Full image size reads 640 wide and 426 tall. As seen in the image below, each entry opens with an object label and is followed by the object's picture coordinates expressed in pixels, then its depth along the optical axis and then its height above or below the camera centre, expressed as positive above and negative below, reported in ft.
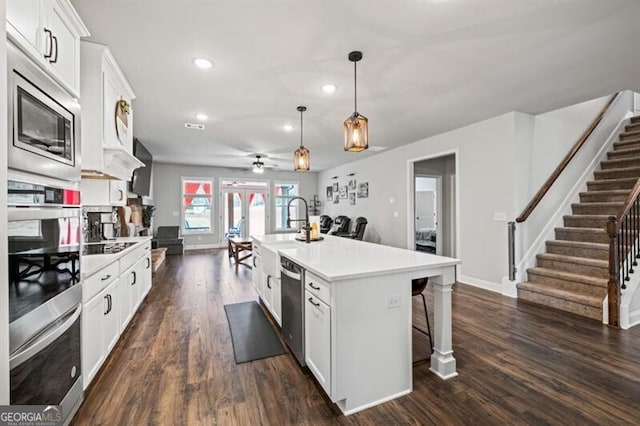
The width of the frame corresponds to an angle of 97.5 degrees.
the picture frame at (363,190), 23.49 +2.01
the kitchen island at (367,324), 5.46 -2.32
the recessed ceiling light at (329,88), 9.91 +4.54
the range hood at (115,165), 8.14 +1.61
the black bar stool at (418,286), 7.33 -1.93
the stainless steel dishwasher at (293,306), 6.89 -2.44
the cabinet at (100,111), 7.45 +2.92
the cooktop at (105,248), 8.45 -1.08
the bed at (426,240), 23.99 -2.42
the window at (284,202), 31.89 +1.33
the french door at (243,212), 29.19 +0.20
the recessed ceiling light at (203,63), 8.25 +4.53
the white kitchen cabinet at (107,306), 6.05 -2.43
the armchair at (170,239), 24.14 -2.18
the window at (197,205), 27.75 +0.91
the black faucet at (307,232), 10.36 -0.69
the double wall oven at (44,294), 3.74 -1.23
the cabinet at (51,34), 3.92 +2.96
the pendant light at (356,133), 7.59 +2.20
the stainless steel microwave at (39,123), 3.68 +1.42
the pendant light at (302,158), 11.27 +2.23
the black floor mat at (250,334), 7.94 -3.91
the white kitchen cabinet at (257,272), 11.50 -2.51
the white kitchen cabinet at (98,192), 9.36 +0.77
